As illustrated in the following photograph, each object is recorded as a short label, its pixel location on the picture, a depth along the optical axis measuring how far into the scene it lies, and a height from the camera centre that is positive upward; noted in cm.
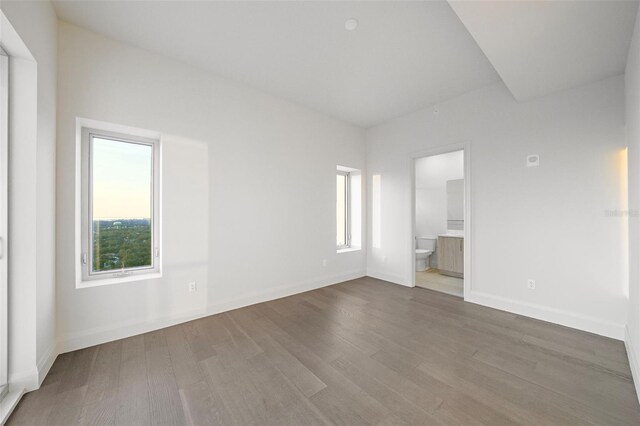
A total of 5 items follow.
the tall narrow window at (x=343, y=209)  486 +9
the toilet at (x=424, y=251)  524 -84
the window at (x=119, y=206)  238 +9
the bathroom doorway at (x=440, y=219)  472 -14
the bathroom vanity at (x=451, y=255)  462 -83
